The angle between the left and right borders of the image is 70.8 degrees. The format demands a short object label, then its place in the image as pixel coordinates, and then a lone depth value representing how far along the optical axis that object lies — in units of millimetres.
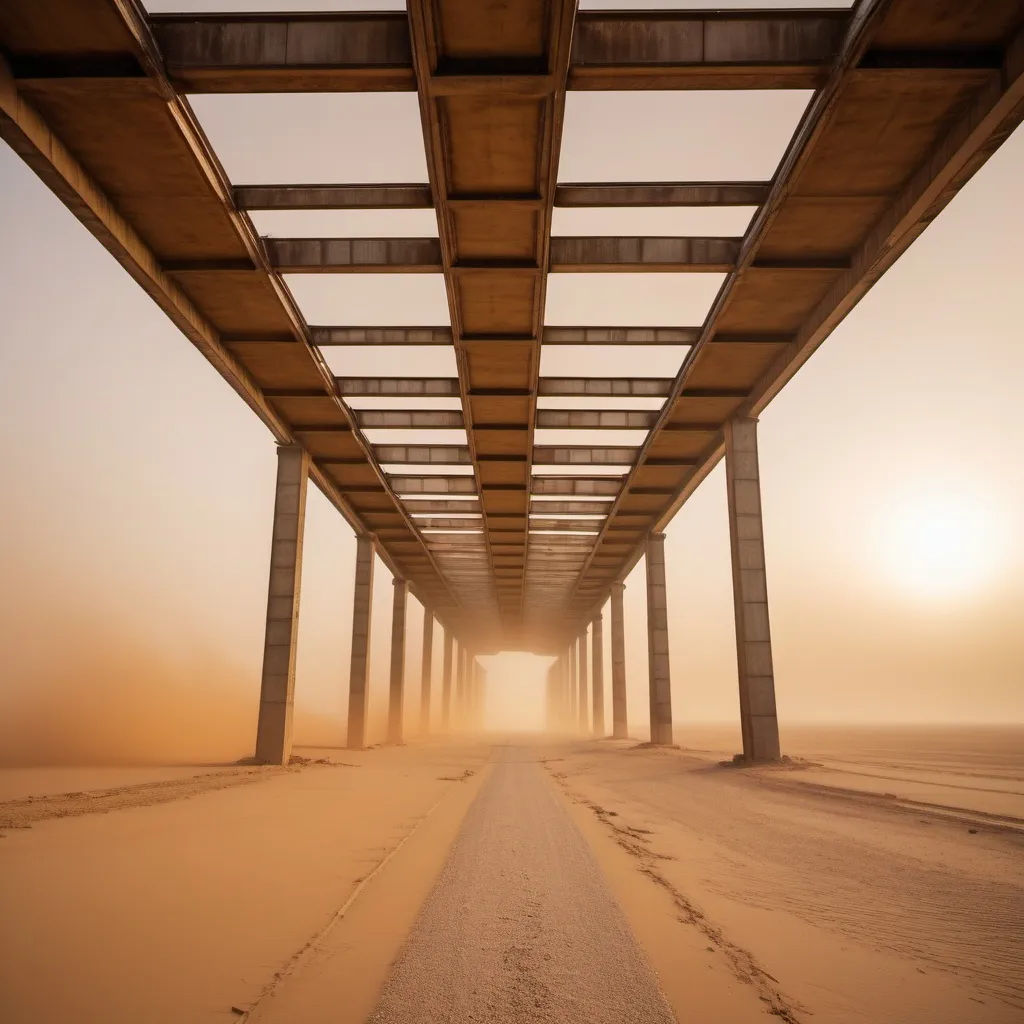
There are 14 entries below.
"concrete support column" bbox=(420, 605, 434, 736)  47125
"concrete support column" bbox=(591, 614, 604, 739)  48844
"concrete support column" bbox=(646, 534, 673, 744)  30109
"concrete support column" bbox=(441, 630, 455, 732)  56775
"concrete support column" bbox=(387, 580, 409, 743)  37000
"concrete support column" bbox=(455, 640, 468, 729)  64819
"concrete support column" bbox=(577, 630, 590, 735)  58531
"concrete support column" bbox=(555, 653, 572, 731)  68312
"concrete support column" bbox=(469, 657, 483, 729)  76875
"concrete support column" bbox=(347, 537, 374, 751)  29609
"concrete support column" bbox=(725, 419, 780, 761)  17062
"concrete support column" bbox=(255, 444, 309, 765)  19000
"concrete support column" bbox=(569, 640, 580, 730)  63688
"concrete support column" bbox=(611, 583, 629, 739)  40531
